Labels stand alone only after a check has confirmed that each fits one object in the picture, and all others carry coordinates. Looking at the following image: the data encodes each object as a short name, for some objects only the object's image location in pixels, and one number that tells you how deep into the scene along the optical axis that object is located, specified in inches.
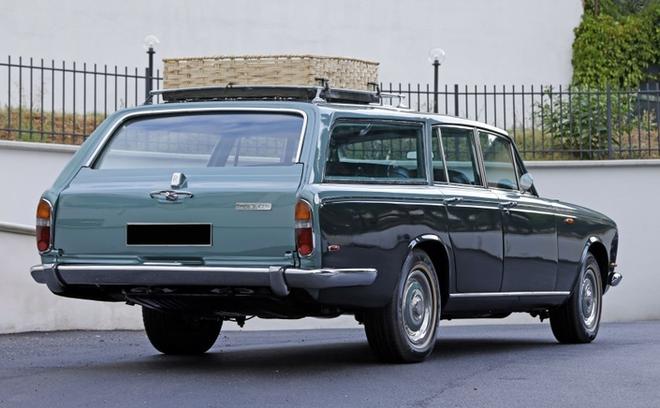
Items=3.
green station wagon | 331.9
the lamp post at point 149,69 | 701.8
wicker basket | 464.4
